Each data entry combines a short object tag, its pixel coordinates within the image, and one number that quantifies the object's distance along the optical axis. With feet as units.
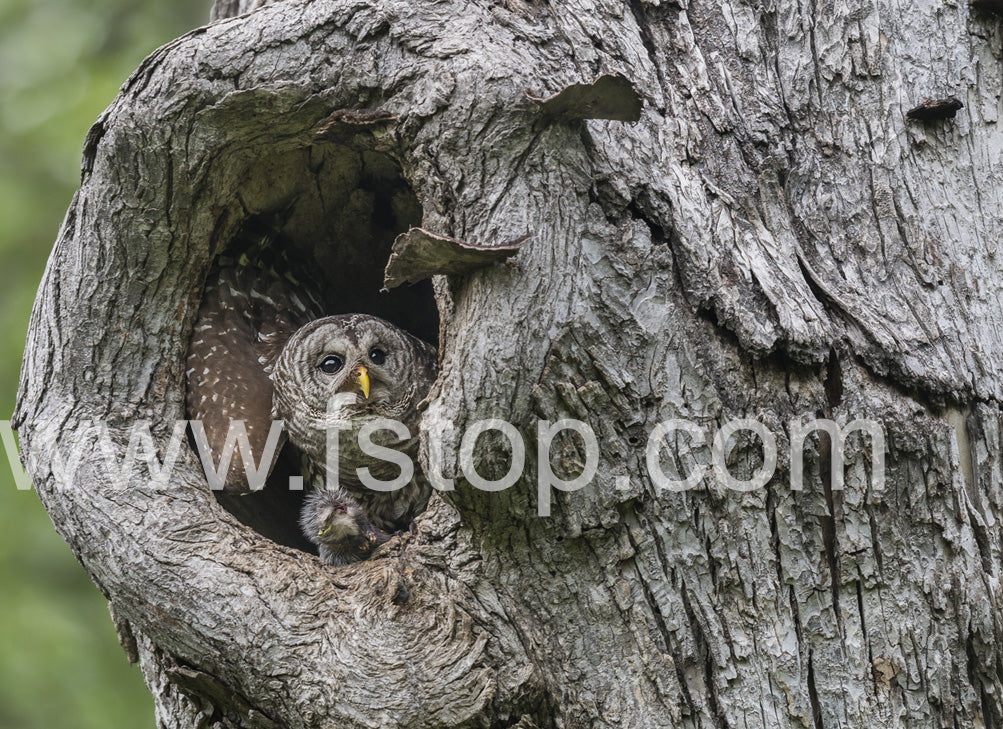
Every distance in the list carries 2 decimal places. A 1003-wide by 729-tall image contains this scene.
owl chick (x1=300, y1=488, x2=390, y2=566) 21.04
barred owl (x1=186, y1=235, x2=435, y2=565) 23.11
